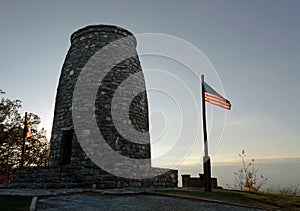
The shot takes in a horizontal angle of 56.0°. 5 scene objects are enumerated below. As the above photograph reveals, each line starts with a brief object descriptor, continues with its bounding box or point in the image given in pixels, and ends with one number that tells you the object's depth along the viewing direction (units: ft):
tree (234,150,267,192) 47.18
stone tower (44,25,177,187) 41.07
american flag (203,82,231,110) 37.52
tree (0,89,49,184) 71.87
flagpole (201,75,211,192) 33.91
